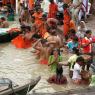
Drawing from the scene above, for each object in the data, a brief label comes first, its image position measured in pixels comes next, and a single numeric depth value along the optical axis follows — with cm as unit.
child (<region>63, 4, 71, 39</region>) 1744
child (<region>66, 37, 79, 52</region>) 1517
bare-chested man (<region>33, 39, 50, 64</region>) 1487
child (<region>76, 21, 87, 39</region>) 1609
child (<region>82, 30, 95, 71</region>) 1479
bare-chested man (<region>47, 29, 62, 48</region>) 1490
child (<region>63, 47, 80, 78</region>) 1324
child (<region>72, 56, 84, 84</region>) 1276
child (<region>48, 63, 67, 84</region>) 1288
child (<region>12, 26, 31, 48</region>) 1725
